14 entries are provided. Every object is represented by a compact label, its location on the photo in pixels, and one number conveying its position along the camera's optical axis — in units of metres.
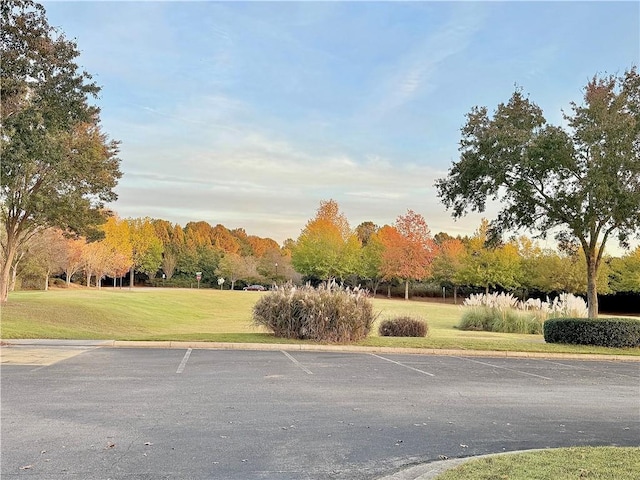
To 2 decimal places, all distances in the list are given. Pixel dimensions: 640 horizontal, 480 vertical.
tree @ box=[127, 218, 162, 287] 76.88
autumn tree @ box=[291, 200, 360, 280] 70.44
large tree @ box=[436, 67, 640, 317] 16.48
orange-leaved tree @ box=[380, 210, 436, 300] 67.12
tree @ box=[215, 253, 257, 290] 87.62
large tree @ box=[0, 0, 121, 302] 14.98
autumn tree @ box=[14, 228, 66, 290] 47.63
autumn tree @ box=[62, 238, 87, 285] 54.39
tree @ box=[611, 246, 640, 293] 54.72
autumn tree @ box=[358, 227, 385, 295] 72.19
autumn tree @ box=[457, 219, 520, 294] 61.41
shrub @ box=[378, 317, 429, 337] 20.00
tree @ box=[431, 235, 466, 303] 66.56
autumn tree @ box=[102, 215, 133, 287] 61.84
